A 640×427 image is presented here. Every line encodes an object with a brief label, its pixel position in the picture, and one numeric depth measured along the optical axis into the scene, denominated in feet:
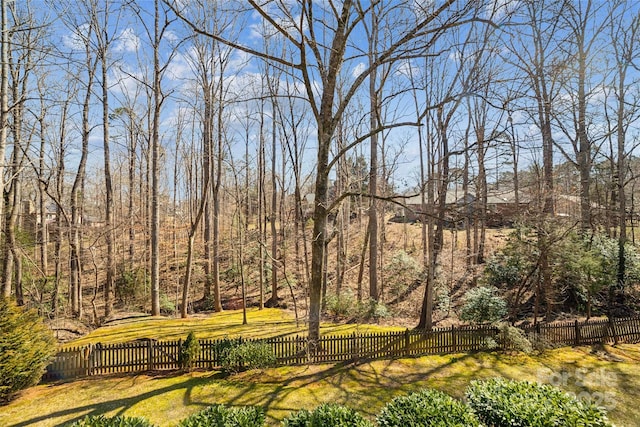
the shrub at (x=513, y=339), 28.99
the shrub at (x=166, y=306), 55.98
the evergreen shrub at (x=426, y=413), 13.75
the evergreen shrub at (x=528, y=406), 13.99
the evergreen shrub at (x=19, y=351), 20.39
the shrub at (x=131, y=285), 61.87
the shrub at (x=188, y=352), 26.23
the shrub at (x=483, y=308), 33.87
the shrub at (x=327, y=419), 13.61
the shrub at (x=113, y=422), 12.89
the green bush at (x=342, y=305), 46.70
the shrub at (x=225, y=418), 13.59
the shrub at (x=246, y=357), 25.62
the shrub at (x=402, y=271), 53.31
